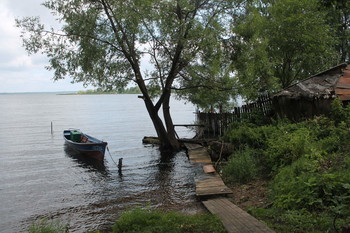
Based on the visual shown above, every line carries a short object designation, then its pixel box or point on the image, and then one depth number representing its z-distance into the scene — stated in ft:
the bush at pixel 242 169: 33.86
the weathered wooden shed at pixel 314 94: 39.07
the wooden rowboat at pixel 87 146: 65.51
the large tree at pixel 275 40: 55.57
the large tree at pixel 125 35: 49.42
